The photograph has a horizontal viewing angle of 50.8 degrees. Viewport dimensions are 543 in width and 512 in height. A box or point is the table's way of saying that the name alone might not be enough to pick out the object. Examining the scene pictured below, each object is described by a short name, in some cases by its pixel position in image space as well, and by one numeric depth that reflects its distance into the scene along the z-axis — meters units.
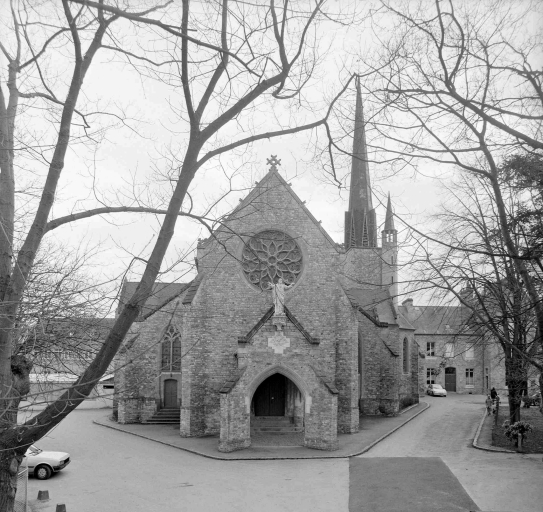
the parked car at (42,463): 15.99
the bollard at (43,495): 13.52
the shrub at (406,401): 33.49
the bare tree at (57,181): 5.89
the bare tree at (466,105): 7.78
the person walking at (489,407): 31.03
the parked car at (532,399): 24.98
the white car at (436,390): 47.44
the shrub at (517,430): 19.48
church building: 20.43
